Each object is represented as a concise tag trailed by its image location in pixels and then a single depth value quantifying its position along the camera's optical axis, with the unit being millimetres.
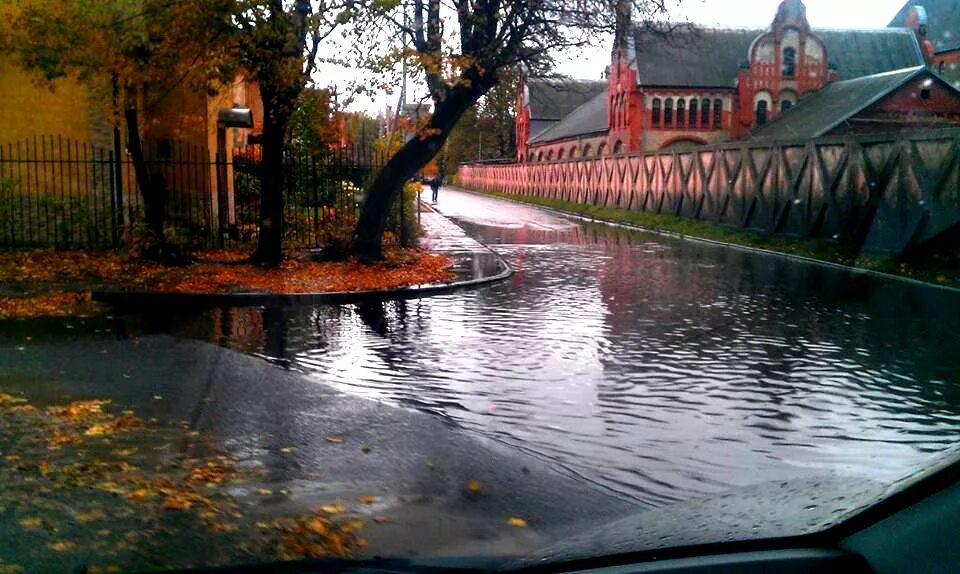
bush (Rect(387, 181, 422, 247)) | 23203
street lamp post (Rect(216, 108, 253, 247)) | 21781
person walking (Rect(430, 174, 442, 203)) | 56075
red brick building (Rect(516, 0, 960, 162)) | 57375
